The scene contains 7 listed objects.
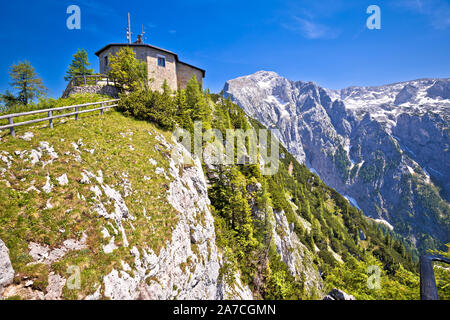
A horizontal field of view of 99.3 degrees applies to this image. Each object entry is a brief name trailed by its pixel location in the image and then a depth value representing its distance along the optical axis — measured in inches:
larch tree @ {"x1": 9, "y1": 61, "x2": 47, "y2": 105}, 1157.1
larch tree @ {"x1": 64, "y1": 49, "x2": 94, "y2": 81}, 1403.8
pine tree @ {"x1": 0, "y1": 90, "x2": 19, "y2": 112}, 1142.0
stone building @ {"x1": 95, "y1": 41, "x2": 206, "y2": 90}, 1278.3
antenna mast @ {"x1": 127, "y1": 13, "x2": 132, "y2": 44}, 1309.1
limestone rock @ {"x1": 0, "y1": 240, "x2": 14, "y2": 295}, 265.2
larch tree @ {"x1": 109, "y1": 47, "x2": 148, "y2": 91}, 1019.3
